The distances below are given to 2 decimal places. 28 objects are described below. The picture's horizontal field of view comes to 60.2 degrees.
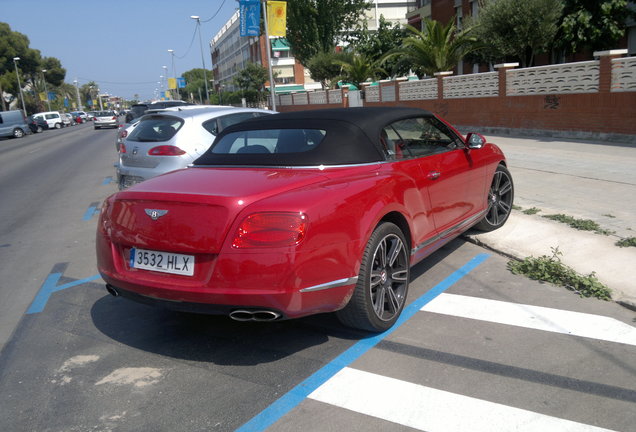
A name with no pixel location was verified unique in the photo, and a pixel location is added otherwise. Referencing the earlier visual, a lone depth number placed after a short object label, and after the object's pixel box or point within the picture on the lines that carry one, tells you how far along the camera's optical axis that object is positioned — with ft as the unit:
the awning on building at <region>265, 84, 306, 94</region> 218.38
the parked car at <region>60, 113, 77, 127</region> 198.40
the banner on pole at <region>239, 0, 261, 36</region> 69.02
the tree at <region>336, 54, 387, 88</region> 98.99
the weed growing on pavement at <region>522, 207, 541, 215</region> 22.76
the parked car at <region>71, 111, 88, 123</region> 239.71
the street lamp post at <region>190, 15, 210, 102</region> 187.42
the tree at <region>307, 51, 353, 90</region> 121.20
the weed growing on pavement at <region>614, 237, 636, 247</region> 17.71
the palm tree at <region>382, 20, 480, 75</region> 68.64
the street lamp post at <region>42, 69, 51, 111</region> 291.17
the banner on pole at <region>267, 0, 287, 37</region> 67.31
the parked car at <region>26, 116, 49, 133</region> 160.35
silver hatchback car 24.91
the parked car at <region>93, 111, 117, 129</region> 153.48
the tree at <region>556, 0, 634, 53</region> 57.88
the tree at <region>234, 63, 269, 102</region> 168.33
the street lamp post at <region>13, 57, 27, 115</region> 224.61
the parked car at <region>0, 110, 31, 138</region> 128.16
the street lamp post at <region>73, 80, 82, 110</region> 459.28
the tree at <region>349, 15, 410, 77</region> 105.29
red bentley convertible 10.70
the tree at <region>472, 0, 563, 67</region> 58.85
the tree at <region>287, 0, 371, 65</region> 150.20
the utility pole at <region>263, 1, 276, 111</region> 68.80
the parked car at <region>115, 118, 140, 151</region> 41.89
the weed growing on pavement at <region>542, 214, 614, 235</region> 19.52
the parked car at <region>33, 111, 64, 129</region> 177.39
